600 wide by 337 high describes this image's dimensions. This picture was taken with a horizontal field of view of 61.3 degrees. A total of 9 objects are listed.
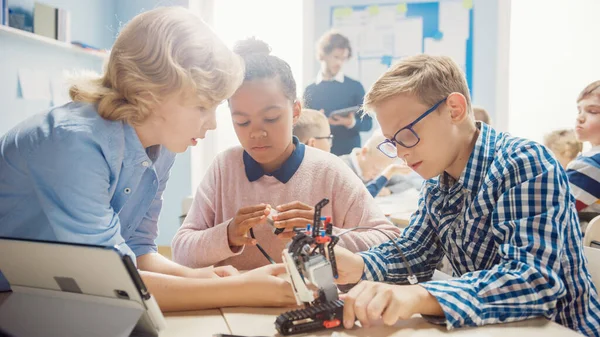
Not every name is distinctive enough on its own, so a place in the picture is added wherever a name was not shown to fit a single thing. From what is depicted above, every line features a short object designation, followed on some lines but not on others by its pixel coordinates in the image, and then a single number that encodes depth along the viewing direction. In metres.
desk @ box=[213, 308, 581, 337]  0.89
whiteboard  4.74
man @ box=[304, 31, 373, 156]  4.09
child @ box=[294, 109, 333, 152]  2.62
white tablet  0.73
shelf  3.25
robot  0.90
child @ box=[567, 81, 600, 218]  2.45
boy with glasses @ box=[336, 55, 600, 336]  0.94
